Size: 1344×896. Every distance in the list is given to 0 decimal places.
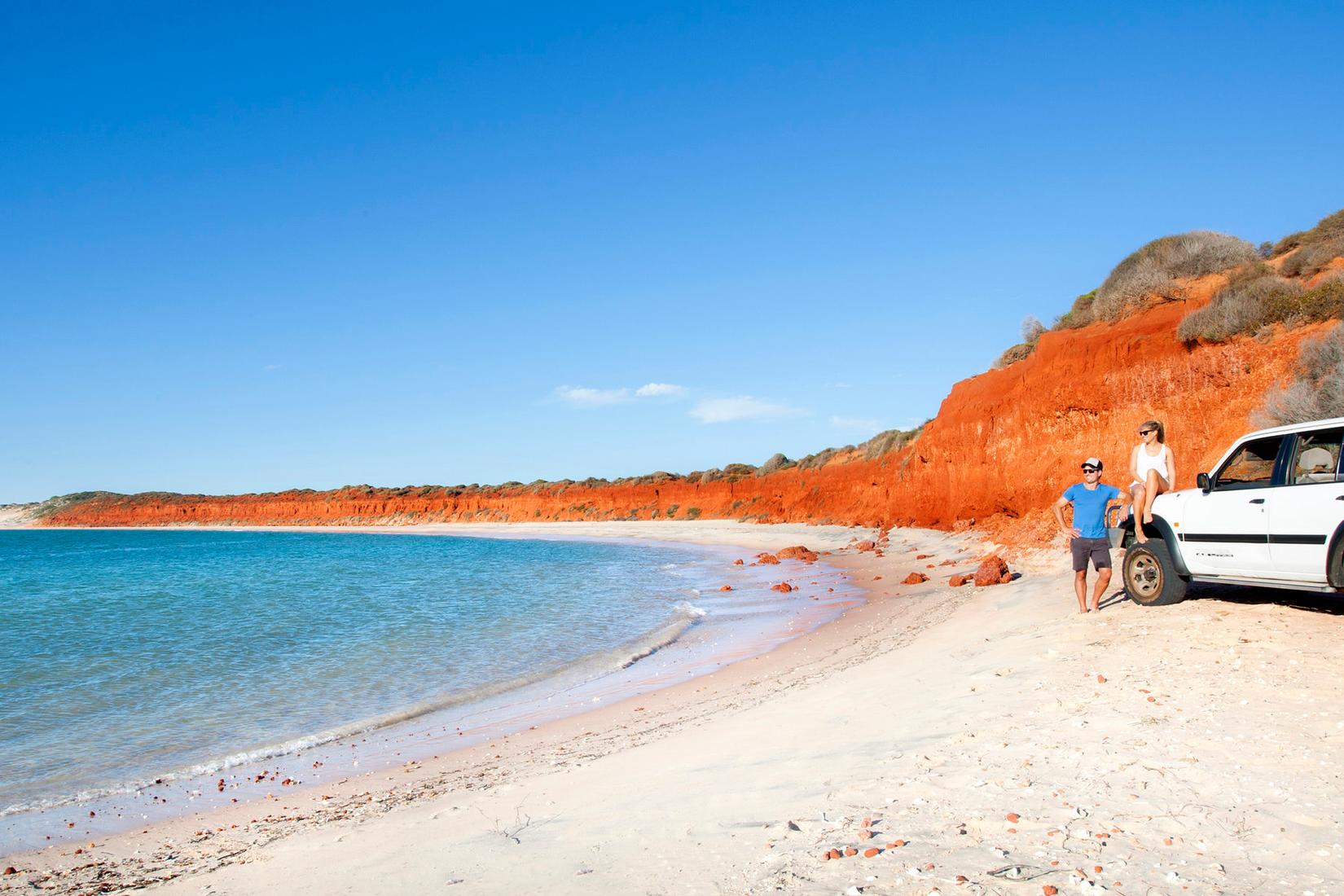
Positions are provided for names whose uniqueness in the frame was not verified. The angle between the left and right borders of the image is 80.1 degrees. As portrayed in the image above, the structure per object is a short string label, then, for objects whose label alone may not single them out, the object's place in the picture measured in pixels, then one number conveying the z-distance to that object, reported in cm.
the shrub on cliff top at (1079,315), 2480
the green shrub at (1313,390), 1223
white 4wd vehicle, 695
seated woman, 888
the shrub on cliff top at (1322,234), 1984
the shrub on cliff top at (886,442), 4397
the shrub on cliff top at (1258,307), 1548
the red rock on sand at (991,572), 1502
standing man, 934
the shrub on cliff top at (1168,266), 2148
